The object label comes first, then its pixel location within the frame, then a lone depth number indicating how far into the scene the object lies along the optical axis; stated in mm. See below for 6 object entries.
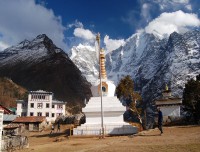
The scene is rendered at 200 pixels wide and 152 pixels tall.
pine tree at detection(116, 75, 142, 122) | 50250
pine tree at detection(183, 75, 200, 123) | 43944
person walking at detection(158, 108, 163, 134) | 23517
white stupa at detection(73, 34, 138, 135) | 35594
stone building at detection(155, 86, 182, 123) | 47031
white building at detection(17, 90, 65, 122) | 84062
